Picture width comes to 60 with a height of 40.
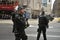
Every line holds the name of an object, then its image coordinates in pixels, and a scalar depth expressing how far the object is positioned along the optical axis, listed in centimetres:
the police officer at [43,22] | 567
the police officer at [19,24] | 419
